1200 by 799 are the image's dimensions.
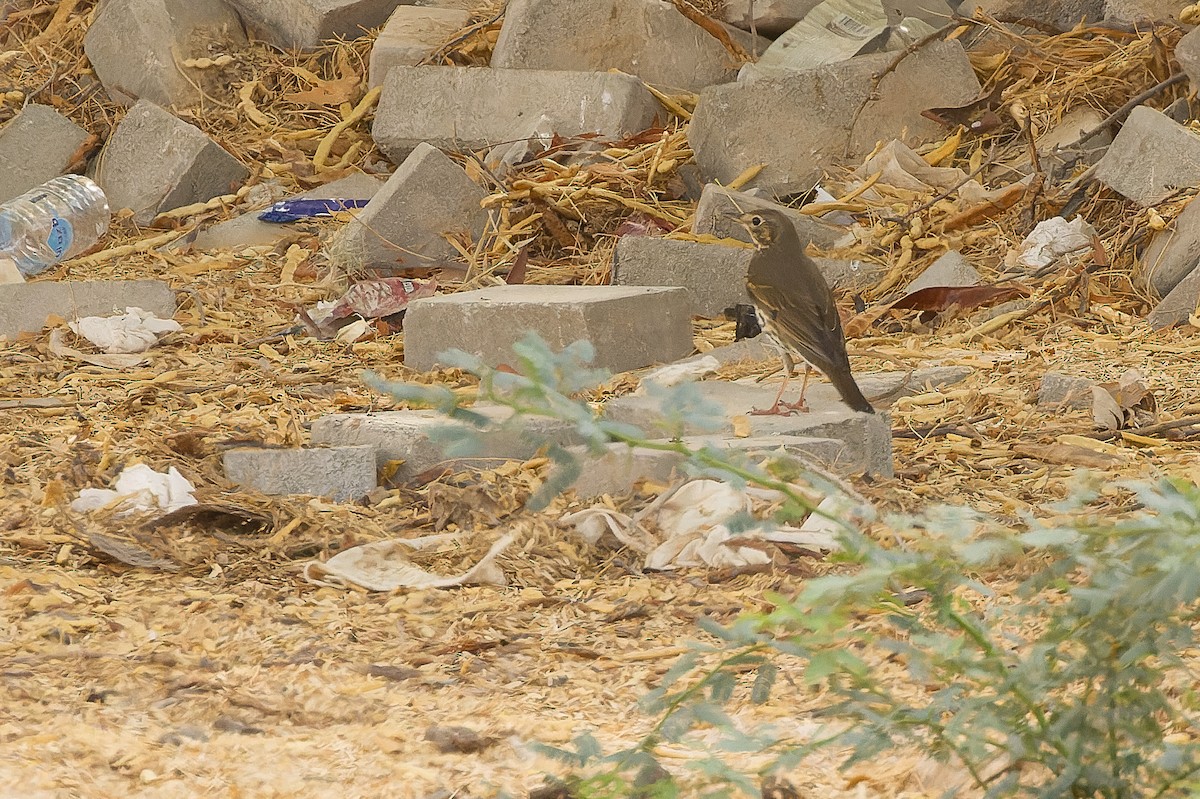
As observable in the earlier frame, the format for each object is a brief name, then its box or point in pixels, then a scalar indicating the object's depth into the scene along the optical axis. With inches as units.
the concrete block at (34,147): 713.6
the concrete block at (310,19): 743.1
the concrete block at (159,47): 732.7
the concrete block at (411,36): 706.2
